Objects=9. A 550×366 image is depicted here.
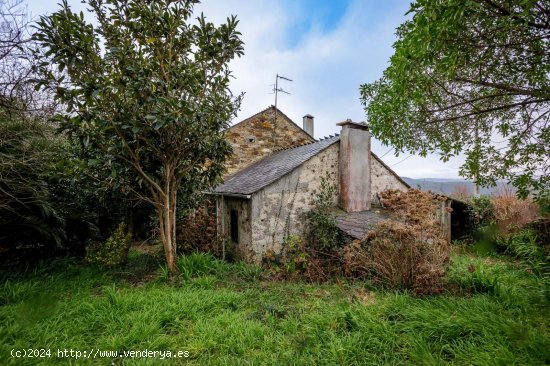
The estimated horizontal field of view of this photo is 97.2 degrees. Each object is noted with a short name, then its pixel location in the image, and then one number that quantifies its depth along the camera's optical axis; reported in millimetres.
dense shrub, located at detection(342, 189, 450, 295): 4789
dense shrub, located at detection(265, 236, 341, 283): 6750
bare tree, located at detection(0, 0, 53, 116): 4238
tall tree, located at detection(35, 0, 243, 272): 4762
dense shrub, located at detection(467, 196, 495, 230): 11665
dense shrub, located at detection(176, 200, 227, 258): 9148
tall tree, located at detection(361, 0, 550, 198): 3162
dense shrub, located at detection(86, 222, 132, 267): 6863
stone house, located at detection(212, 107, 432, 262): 8156
